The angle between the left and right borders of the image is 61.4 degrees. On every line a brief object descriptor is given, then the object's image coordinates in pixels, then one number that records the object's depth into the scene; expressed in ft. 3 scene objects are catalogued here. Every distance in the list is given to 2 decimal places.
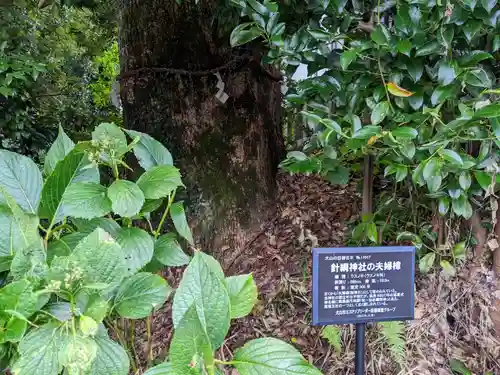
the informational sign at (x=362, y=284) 4.19
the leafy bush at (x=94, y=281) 2.11
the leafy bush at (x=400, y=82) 4.02
